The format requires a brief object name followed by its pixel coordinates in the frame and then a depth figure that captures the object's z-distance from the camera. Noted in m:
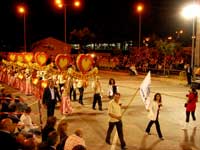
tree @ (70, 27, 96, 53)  70.49
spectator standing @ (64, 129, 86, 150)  7.39
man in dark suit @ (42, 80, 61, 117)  13.96
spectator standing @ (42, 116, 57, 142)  8.65
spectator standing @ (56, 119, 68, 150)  7.87
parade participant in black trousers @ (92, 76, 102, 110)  17.09
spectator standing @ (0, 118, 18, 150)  6.51
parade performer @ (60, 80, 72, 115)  16.11
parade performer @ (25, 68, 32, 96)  22.55
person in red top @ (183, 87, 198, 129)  13.55
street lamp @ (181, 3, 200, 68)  24.65
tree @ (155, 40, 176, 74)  36.25
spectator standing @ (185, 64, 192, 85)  28.45
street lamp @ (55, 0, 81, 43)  30.53
